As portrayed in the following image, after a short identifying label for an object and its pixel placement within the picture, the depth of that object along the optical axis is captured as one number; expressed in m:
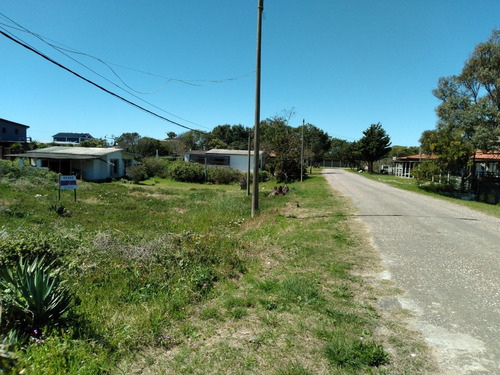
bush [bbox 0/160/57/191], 21.06
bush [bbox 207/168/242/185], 36.50
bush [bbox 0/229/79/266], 5.64
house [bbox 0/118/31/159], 57.25
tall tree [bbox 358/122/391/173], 56.31
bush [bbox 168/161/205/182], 37.47
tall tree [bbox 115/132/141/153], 73.44
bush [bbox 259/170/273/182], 38.75
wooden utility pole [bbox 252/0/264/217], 12.28
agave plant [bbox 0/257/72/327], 3.53
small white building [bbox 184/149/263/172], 45.94
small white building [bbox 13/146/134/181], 32.12
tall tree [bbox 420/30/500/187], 22.09
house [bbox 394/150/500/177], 28.55
